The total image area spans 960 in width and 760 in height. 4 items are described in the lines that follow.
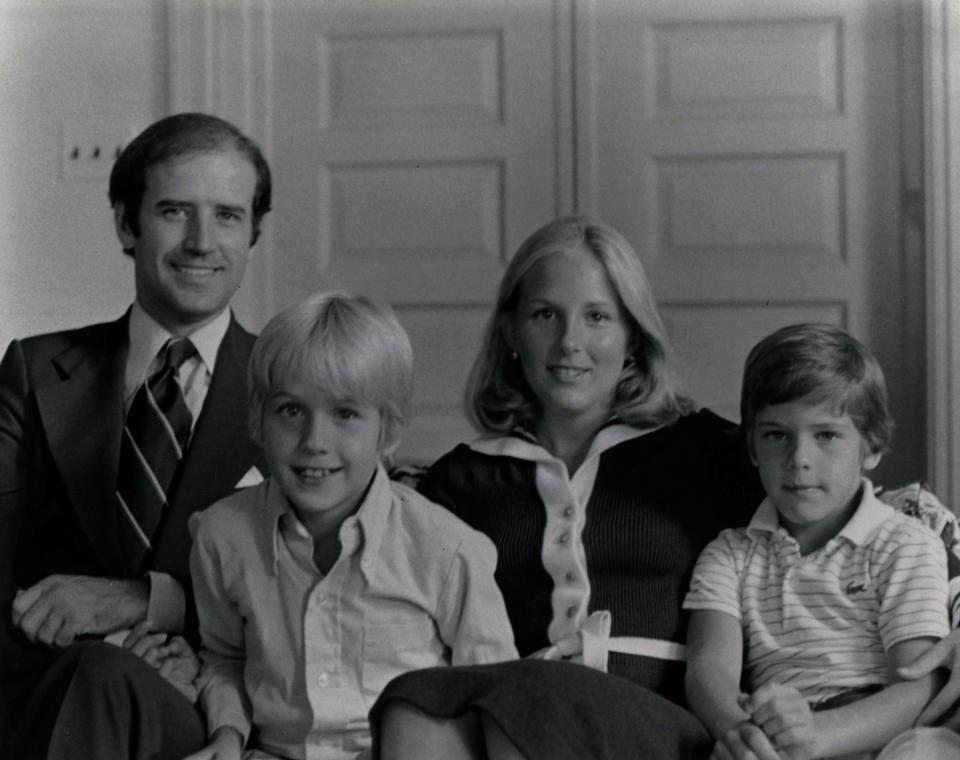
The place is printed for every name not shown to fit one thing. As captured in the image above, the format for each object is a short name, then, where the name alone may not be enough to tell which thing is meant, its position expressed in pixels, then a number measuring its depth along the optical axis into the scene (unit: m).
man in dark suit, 4.52
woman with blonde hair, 4.42
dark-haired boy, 4.28
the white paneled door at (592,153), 5.01
